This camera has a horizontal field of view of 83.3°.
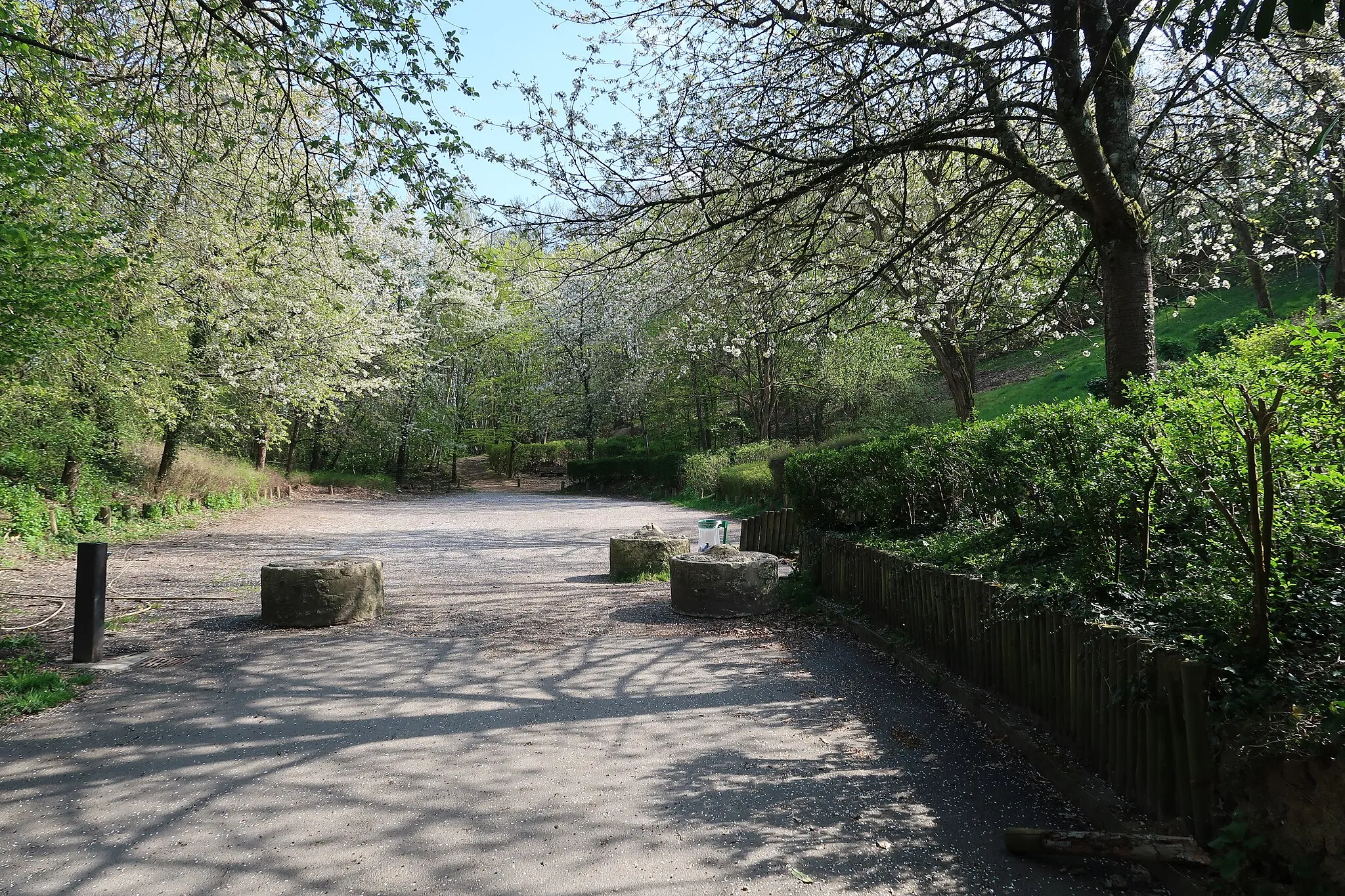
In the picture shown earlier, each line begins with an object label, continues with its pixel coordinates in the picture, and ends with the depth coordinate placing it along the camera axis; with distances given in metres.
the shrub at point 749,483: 20.14
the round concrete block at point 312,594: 7.68
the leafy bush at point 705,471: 25.50
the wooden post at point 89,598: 6.27
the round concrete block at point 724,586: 8.20
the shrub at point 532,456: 41.69
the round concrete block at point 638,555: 10.90
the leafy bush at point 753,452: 24.86
